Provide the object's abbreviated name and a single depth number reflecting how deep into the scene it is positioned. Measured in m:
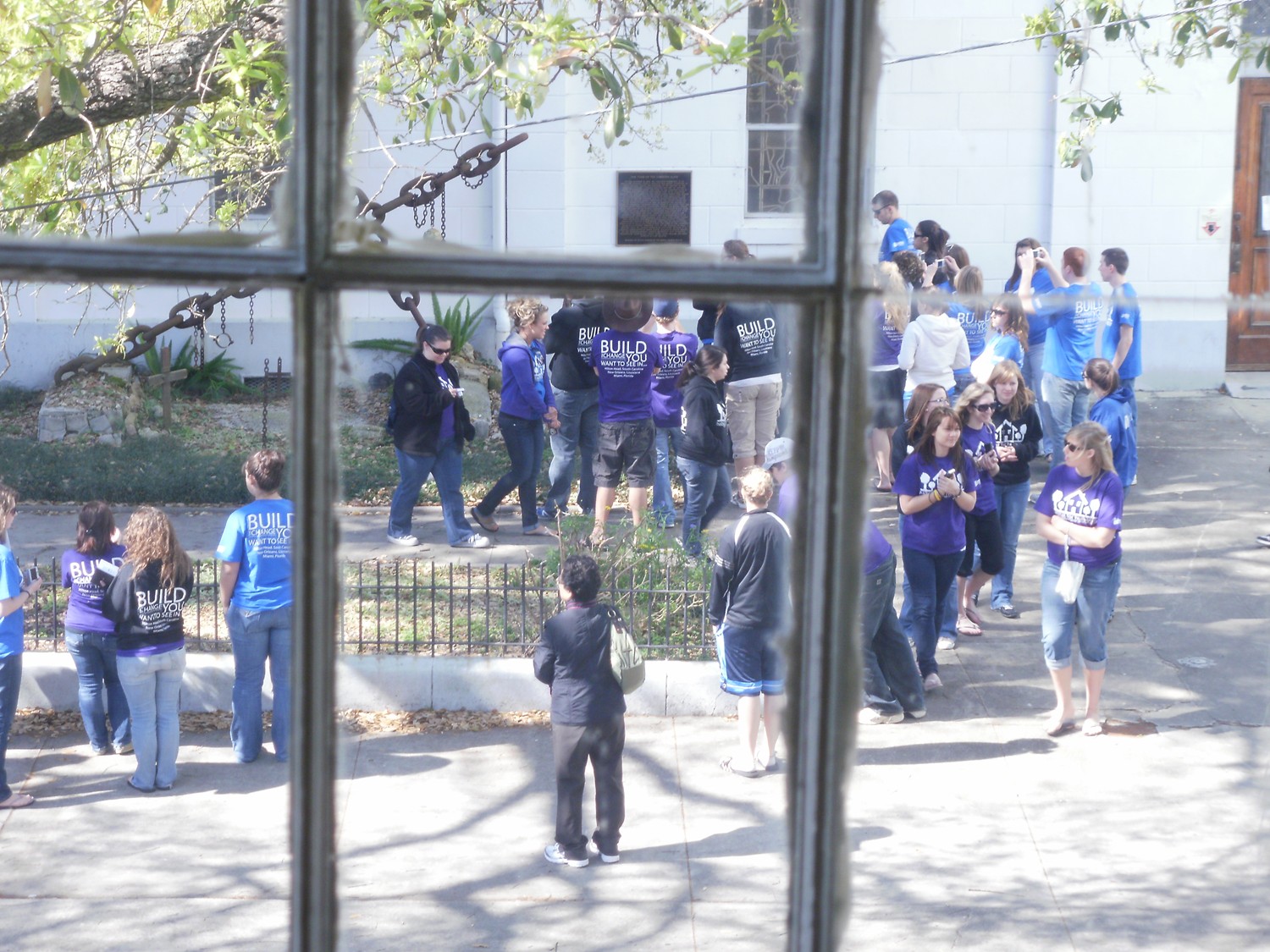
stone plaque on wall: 9.45
